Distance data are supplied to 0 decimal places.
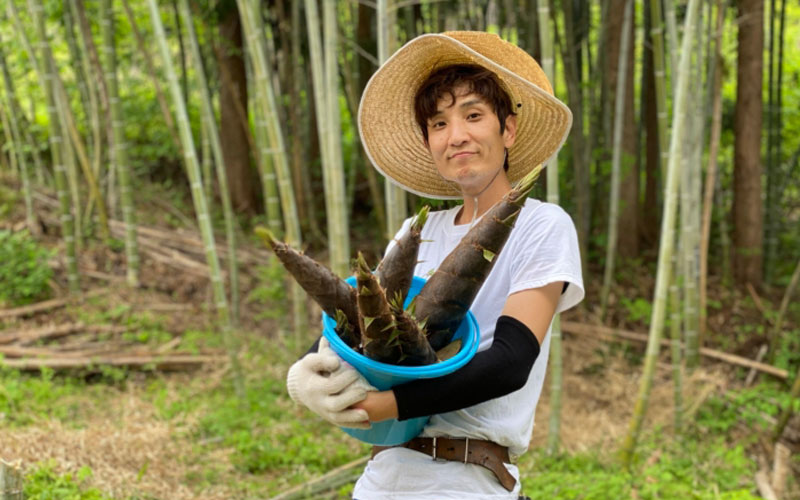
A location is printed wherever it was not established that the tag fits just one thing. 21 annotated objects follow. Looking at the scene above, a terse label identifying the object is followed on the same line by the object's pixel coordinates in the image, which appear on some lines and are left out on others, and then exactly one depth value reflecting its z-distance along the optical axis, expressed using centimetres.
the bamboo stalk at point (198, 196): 354
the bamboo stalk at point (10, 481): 167
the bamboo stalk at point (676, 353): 403
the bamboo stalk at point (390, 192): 274
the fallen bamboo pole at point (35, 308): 476
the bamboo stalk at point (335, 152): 313
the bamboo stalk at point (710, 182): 525
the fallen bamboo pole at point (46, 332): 446
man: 107
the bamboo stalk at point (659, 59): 392
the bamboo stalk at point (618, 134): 539
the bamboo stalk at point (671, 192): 321
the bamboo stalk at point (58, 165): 468
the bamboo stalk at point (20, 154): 582
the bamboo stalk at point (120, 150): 470
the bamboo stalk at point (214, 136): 430
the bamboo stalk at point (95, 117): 587
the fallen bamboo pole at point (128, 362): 415
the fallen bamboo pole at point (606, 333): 537
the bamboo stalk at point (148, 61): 488
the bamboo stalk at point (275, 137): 334
